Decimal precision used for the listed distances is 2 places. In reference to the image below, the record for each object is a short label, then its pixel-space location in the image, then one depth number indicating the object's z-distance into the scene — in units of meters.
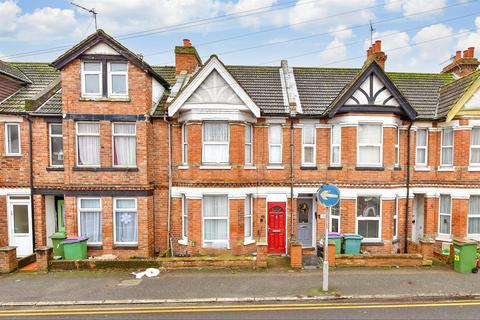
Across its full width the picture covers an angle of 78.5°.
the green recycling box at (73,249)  11.64
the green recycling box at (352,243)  12.43
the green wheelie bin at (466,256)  10.65
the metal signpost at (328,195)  9.19
